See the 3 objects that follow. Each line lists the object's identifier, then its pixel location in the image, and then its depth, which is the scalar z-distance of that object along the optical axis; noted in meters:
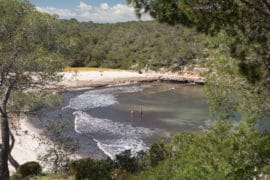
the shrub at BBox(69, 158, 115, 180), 15.70
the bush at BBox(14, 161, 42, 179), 18.97
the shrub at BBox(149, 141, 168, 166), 17.70
